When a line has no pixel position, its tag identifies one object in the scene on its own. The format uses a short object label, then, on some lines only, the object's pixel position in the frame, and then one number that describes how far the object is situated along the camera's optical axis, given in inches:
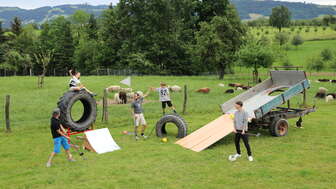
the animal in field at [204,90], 1156.5
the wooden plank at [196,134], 485.2
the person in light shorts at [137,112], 522.6
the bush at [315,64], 1786.4
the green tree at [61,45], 2689.5
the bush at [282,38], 2770.7
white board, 452.5
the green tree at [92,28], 2972.2
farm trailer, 476.7
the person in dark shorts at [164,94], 624.1
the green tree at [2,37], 2618.1
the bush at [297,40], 2840.3
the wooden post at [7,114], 579.4
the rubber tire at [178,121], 518.6
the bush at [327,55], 1944.0
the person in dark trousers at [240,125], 391.5
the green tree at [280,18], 3796.8
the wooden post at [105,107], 657.0
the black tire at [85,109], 501.0
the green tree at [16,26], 2956.4
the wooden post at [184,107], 759.8
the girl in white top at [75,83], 495.3
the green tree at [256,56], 1453.0
